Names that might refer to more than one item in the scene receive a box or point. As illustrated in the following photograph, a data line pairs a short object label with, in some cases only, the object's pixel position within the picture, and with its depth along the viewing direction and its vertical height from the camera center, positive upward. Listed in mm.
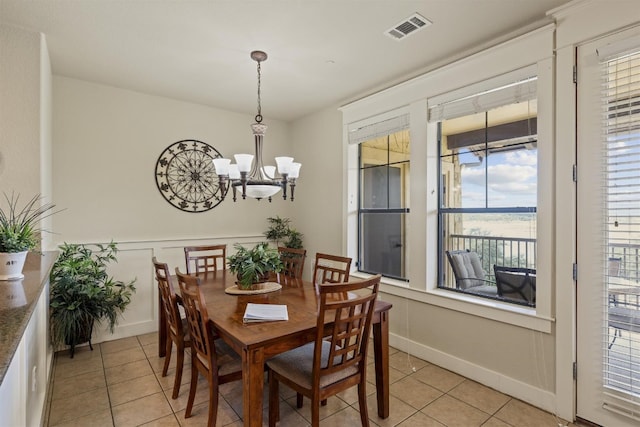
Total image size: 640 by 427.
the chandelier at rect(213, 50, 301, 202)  2467 +283
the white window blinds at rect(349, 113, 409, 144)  3344 +889
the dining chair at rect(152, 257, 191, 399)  2285 -821
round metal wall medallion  3953 +429
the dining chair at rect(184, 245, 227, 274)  3365 -498
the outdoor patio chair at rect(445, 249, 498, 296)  3229 -630
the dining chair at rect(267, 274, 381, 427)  1735 -906
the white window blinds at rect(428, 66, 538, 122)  2439 +939
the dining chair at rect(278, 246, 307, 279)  3301 -540
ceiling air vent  2344 +1369
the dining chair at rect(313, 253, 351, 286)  2820 -537
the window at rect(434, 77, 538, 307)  2615 +142
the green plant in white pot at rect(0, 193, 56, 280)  1636 -191
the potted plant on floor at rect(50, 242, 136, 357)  2961 -812
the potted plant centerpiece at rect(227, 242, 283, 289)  2529 -428
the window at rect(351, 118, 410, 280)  3562 +98
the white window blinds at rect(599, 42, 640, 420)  1957 -118
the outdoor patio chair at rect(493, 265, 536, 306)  2605 -619
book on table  1921 -633
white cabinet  1036 -656
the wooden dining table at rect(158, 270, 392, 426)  1647 -655
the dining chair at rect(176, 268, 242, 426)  1881 -880
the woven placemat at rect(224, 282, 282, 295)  2514 -629
